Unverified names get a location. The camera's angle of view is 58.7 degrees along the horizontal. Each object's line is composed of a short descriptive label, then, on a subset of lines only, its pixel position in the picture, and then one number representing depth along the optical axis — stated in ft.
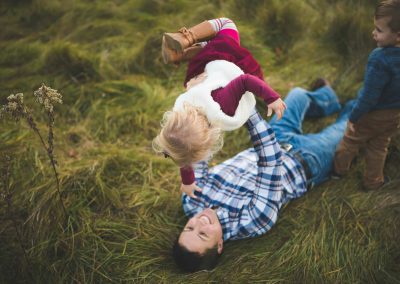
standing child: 6.29
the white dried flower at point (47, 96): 5.74
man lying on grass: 7.21
